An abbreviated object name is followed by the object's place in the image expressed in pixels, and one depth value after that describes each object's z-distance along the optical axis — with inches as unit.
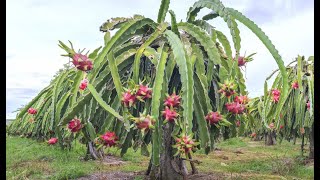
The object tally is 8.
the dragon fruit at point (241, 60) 155.4
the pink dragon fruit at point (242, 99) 144.9
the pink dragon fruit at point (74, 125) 148.8
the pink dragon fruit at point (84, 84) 149.3
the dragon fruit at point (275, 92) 256.8
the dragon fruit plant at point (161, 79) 126.2
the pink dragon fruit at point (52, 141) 209.3
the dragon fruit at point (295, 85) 295.1
